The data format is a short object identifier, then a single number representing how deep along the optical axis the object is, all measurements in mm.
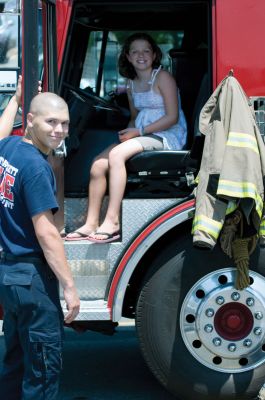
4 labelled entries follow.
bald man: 7898
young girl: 10055
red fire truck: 9680
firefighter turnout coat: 9062
